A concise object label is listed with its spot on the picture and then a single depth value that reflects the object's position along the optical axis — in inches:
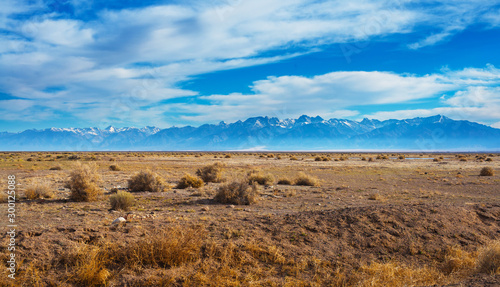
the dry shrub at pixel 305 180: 978.3
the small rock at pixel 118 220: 406.9
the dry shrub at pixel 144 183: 797.2
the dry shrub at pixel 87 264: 273.0
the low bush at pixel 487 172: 1329.5
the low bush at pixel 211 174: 1059.9
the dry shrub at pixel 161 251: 305.4
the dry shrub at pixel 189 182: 883.7
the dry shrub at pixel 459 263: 322.0
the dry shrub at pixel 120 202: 550.6
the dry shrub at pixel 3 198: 601.0
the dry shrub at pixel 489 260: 307.7
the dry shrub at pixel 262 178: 991.6
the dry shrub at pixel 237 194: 628.7
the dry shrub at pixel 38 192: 646.5
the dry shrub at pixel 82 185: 633.6
